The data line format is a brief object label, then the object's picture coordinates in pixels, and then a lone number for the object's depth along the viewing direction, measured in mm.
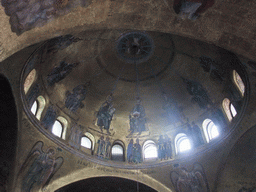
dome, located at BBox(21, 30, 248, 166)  12250
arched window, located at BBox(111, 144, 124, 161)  15203
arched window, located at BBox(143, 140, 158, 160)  15375
